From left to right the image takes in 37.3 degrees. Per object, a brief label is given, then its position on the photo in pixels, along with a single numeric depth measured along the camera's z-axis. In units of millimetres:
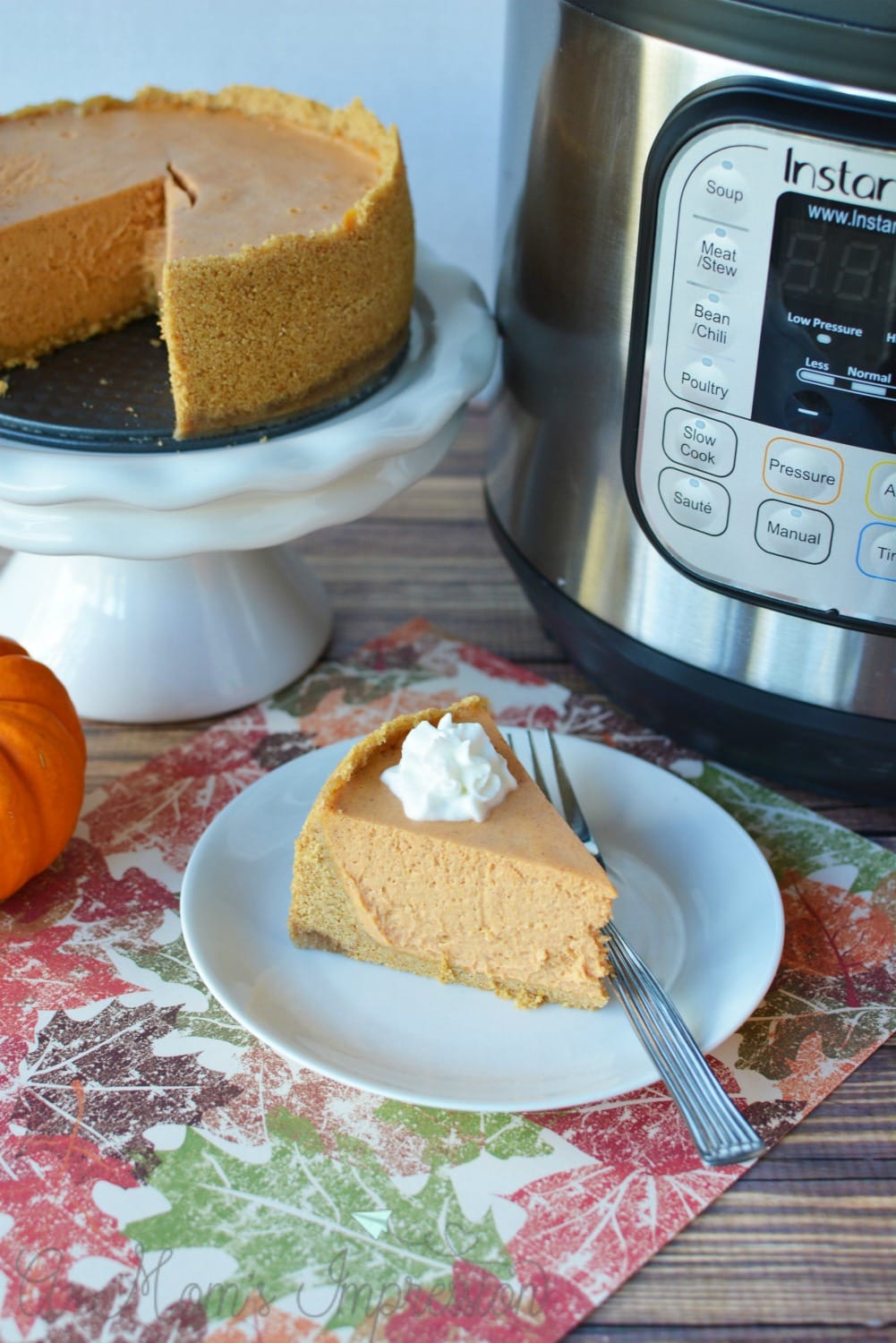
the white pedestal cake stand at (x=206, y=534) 923
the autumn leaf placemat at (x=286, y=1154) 689
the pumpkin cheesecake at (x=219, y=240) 946
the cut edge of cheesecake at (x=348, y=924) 843
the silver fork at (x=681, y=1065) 718
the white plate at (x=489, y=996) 785
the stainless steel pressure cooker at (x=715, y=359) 752
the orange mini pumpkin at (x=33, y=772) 895
